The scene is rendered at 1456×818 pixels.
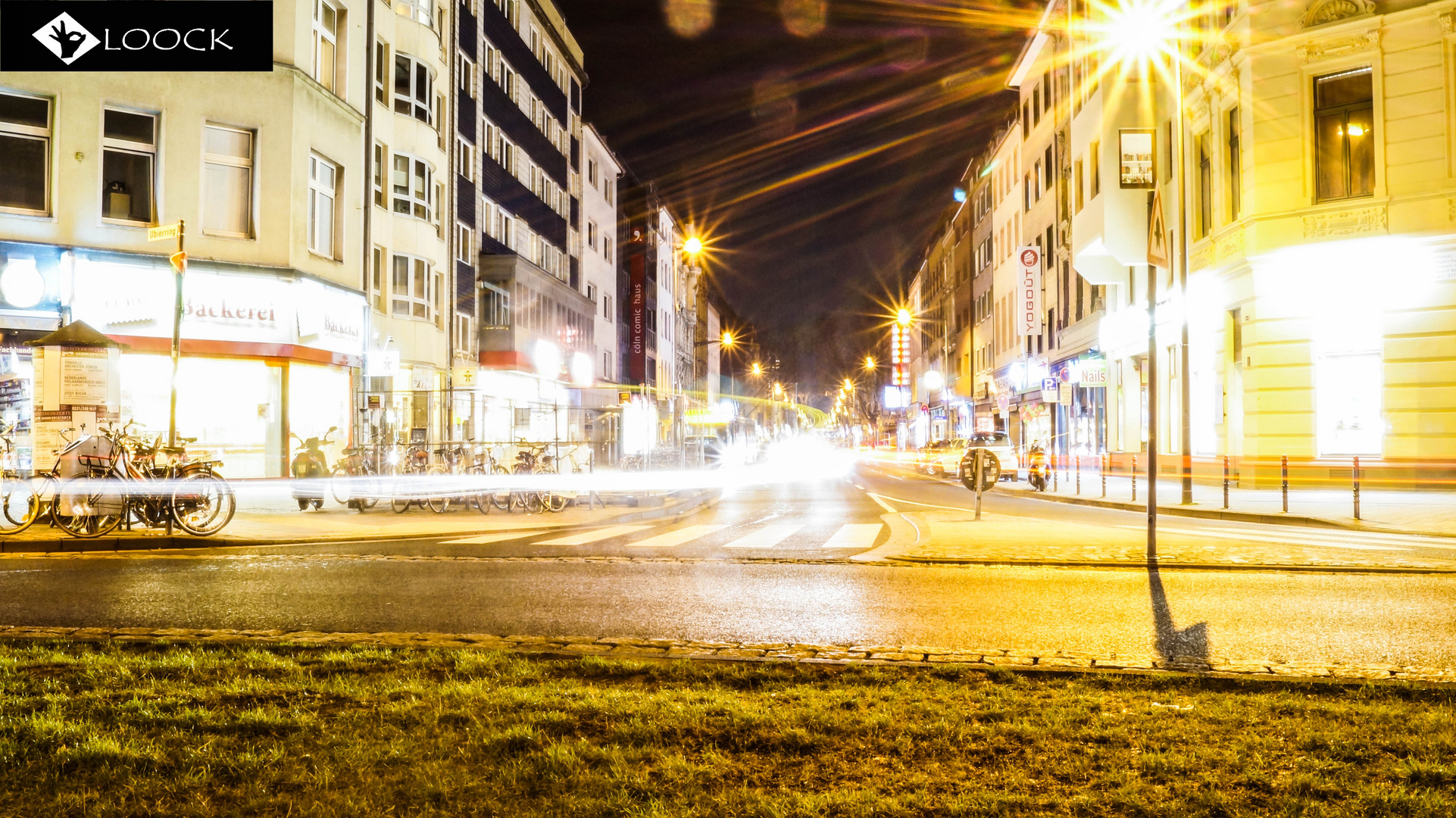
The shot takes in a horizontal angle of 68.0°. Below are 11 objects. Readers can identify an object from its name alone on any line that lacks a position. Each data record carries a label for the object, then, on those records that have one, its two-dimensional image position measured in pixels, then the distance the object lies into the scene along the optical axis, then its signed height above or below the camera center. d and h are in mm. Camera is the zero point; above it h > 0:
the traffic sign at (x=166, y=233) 16438 +3122
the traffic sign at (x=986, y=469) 17594 -544
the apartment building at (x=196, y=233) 20172 +3997
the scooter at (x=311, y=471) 20422 -684
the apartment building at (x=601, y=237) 54969 +10708
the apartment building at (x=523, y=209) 35094 +8755
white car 33406 -430
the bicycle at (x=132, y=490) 14094 -724
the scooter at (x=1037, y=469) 28484 -855
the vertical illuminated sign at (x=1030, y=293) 48656 +6485
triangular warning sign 11648 +2179
